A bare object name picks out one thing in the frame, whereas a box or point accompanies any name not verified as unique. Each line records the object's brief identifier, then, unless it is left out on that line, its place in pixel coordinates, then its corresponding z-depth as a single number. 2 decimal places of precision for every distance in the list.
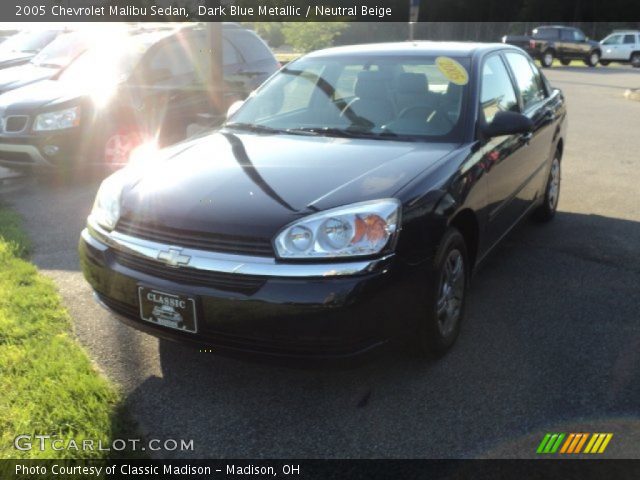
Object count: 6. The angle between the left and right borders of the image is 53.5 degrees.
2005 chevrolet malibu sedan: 2.58
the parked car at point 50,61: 8.28
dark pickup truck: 29.59
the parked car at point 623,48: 31.19
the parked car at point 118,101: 6.93
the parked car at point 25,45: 11.59
